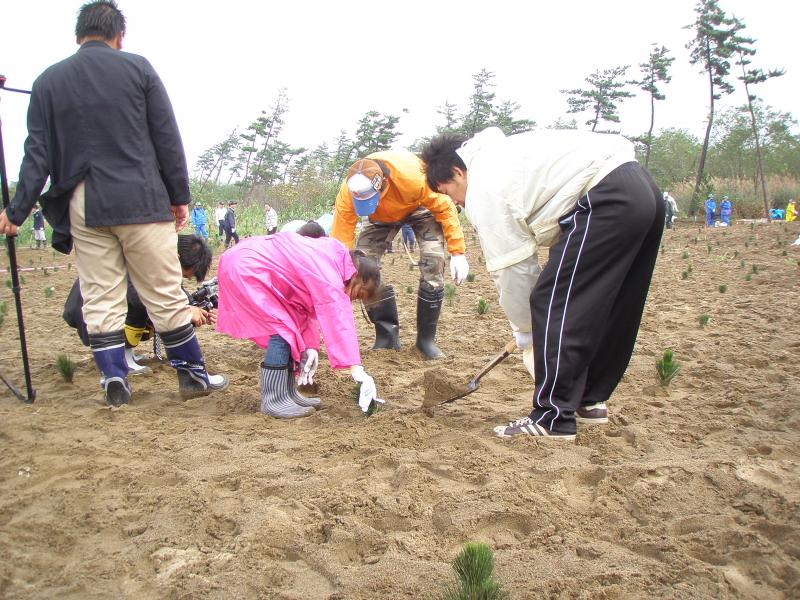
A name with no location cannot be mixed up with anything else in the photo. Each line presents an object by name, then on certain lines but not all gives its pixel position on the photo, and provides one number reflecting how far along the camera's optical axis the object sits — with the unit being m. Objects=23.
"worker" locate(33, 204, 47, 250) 19.20
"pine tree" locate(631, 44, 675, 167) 37.44
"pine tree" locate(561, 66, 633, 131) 38.97
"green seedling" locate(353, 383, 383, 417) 3.56
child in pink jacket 3.46
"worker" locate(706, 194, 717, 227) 27.66
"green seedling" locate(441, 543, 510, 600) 1.72
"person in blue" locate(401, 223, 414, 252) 17.28
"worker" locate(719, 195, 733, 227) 27.70
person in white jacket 2.87
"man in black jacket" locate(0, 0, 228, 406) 3.40
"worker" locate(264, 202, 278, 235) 24.17
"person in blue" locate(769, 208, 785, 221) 31.41
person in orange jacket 4.77
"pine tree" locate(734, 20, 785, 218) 33.19
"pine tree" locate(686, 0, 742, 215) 33.28
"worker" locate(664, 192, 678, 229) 27.50
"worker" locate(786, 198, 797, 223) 28.72
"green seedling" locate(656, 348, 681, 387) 3.93
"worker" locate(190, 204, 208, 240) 23.23
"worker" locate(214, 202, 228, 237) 23.82
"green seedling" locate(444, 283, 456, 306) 7.37
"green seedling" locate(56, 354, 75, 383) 4.16
